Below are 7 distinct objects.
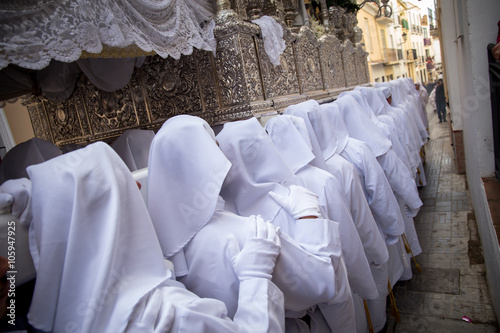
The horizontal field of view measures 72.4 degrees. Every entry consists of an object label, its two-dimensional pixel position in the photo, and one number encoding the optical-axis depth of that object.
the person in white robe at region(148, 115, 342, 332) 1.67
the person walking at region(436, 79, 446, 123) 15.13
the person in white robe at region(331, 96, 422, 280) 3.85
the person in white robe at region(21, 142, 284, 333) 1.16
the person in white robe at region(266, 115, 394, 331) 2.52
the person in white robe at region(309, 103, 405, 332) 3.29
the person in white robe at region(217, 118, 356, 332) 2.09
